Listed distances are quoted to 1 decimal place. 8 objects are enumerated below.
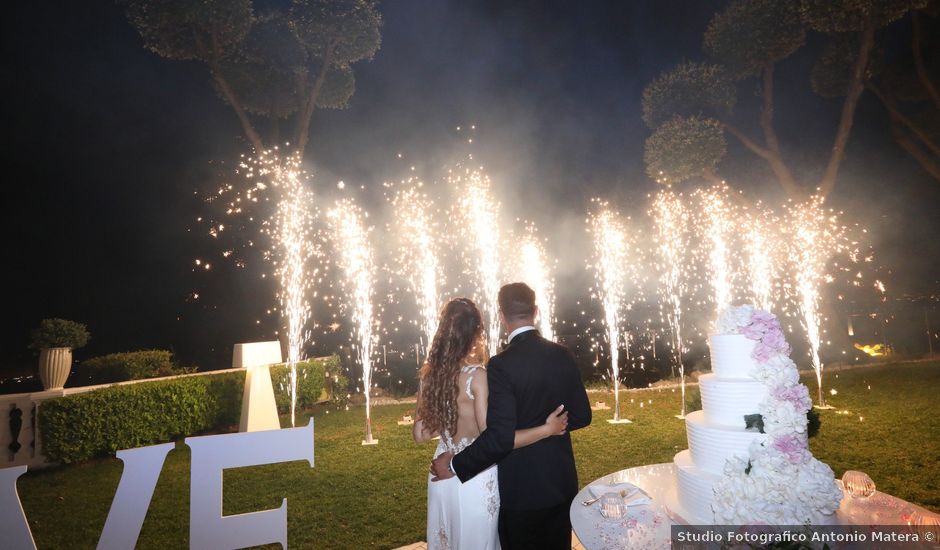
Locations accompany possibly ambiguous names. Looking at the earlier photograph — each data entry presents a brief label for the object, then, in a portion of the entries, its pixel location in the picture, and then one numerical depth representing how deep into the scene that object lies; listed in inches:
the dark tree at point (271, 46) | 539.5
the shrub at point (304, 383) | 528.1
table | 92.5
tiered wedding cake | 82.9
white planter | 385.4
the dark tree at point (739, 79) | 577.9
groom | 109.7
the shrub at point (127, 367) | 523.8
